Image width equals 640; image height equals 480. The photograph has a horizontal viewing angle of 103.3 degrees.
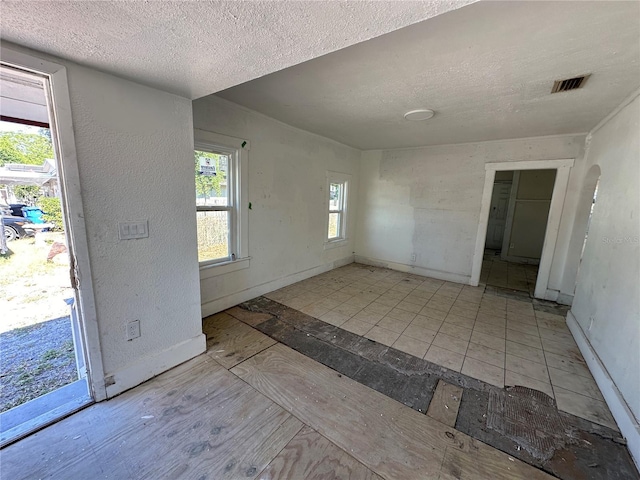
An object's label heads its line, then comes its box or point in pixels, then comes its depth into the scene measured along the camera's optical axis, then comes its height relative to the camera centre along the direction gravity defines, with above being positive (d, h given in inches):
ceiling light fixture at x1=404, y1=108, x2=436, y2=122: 108.0 +39.3
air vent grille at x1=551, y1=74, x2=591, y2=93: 77.8 +39.8
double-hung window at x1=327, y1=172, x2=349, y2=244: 192.5 -6.9
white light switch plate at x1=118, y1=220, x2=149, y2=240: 68.1 -9.7
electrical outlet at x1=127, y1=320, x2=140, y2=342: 72.2 -38.6
